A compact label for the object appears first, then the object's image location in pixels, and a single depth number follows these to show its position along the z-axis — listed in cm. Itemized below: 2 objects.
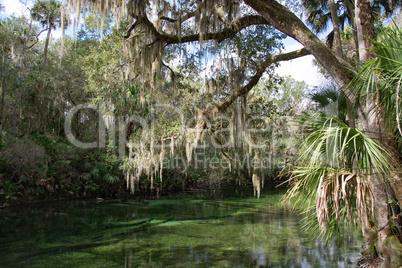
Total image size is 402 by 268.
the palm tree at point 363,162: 334
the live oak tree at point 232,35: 439
